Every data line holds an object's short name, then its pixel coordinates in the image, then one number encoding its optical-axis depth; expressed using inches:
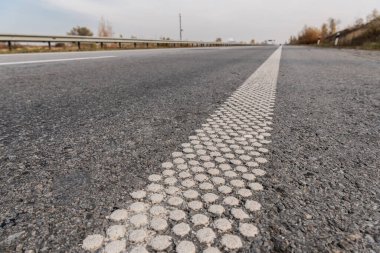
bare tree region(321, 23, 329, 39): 3233.3
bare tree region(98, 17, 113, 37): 1800.4
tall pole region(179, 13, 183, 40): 1909.2
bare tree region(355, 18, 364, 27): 1685.7
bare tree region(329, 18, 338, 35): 3010.6
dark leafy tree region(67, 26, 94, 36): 2370.8
